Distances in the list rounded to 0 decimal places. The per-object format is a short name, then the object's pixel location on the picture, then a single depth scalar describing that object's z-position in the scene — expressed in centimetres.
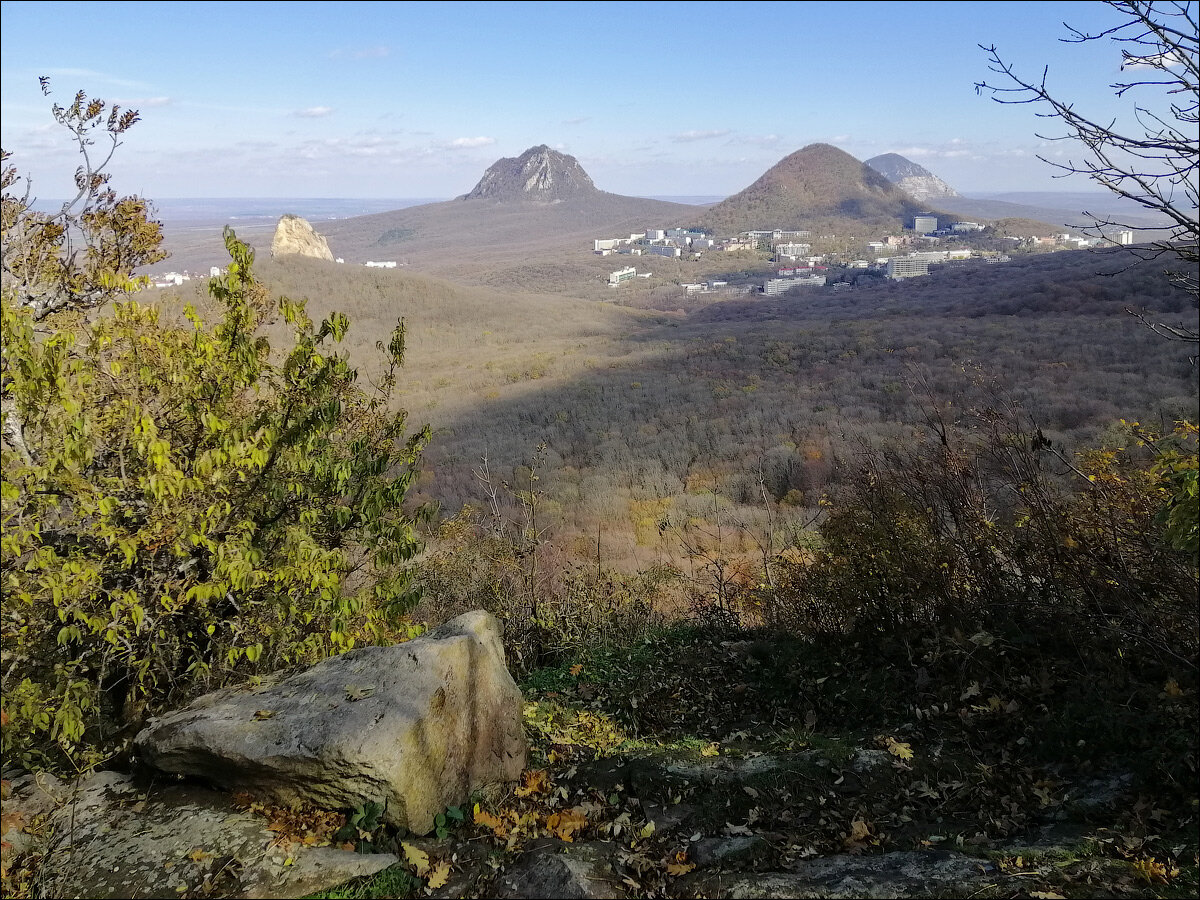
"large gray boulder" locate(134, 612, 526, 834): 408
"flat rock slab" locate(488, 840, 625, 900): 357
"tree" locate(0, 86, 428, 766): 379
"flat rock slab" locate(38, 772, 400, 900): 359
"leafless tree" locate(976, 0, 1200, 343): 348
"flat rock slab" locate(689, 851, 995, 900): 340
